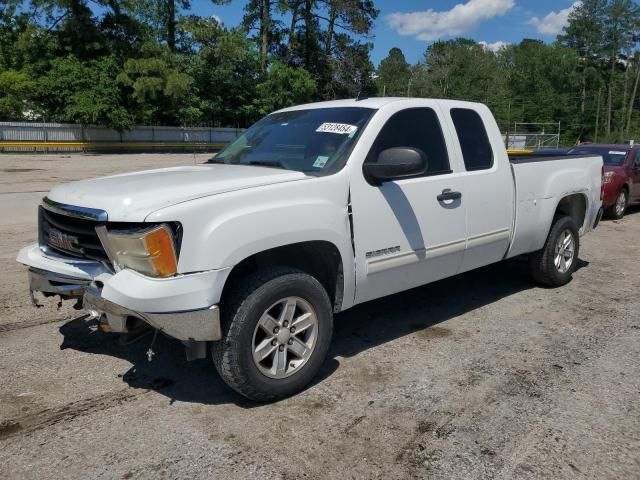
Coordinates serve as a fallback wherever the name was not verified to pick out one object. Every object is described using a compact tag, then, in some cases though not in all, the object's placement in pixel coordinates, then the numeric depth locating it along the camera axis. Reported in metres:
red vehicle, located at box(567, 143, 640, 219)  11.93
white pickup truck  3.19
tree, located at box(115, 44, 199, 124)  35.88
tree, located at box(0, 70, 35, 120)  34.50
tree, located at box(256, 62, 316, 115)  45.00
